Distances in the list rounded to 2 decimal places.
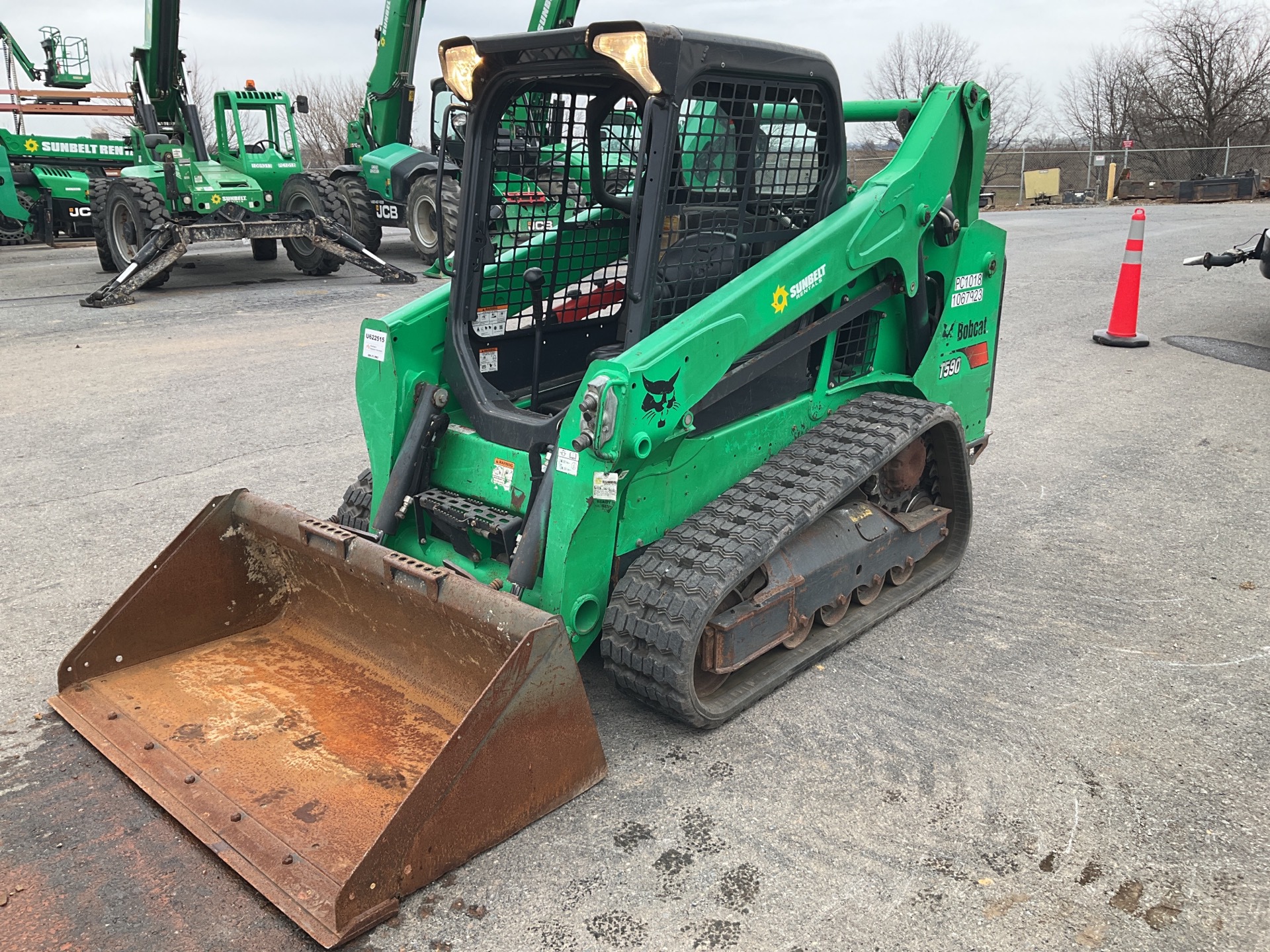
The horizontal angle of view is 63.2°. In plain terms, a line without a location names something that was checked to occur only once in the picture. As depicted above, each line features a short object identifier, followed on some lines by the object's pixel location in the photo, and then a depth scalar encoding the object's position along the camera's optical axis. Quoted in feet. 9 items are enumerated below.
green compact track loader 9.44
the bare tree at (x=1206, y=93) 114.11
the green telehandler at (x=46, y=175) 62.95
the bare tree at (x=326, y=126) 132.57
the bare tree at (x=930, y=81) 152.12
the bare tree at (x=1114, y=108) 129.39
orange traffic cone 29.07
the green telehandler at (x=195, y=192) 41.11
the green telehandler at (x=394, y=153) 47.91
